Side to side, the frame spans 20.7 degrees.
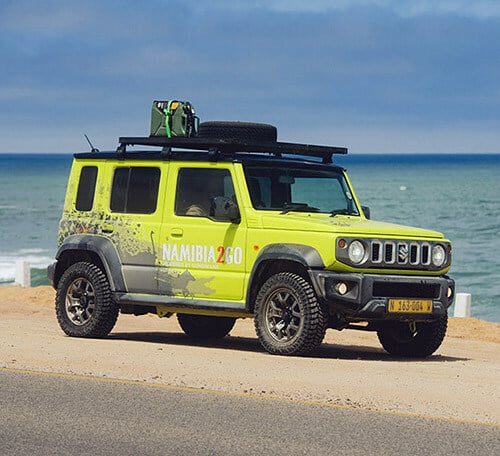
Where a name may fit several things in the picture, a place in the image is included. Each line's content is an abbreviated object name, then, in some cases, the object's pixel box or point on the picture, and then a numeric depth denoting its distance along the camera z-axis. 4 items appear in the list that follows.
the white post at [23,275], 28.73
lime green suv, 13.49
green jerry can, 15.14
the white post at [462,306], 23.97
